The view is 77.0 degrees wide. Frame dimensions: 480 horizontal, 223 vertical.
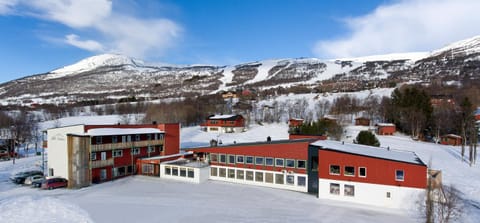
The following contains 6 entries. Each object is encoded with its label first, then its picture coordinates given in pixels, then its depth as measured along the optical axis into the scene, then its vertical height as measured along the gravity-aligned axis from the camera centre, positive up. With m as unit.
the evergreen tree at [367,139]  40.59 -4.67
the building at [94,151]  30.77 -5.19
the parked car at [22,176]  32.89 -8.30
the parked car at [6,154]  51.03 -8.84
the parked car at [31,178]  31.81 -8.02
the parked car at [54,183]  29.53 -7.86
